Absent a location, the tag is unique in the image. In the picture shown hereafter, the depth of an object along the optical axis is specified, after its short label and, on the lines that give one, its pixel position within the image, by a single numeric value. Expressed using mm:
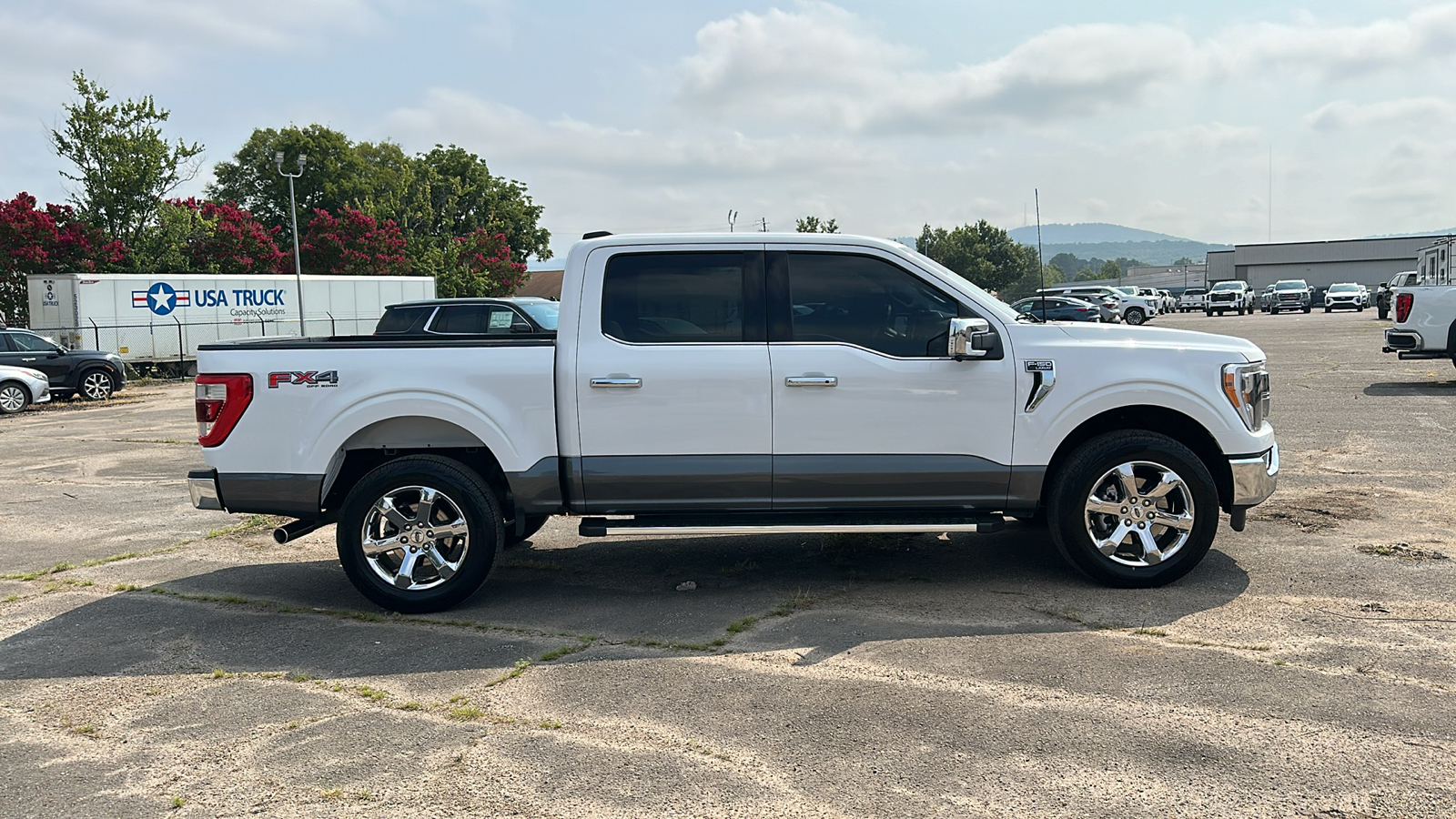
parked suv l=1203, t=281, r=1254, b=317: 55250
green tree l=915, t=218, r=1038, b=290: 102438
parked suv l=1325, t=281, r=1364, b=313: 57938
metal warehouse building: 94188
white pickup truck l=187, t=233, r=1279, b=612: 5852
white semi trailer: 28156
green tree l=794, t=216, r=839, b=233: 69838
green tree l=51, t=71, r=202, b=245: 34562
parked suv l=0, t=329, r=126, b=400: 21453
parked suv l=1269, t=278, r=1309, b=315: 56312
